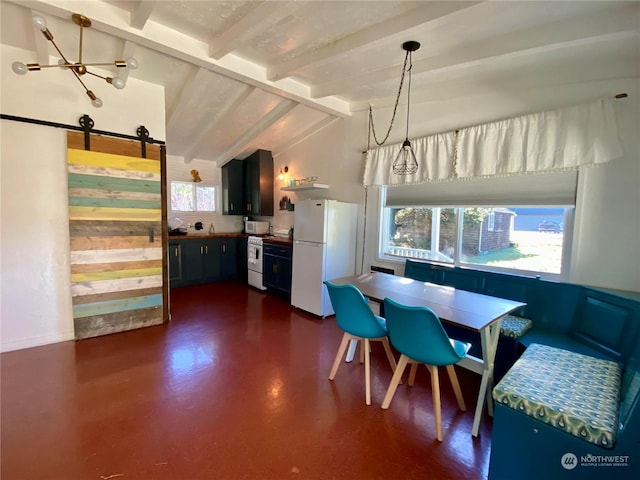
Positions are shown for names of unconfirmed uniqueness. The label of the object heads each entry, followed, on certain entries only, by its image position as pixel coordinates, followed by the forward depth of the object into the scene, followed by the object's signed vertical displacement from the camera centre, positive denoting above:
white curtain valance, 2.19 +0.68
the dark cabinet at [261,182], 5.58 +0.65
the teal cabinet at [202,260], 5.09 -0.86
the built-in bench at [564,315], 1.94 -0.68
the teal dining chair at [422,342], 1.74 -0.77
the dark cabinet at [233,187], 5.91 +0.55
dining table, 1.82 -0.60
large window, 2.60 -0.16
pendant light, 2.40 +0.75
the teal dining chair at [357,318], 2.13 -0.76
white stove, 5.11 -0.84
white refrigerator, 3.81 -0.43
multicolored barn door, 2.95 -0.25
